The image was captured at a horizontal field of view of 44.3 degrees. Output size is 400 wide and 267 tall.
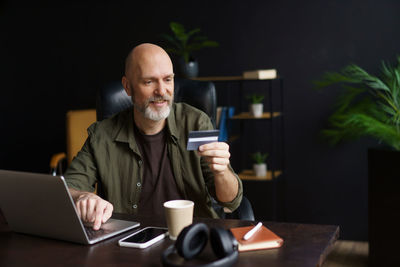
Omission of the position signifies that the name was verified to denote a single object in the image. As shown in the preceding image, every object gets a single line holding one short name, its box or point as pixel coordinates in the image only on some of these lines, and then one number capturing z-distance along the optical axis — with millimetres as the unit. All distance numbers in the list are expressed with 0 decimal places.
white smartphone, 1217
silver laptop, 1205
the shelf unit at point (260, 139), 3795
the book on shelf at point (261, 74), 3436
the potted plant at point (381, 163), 2904
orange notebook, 1156
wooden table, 1101
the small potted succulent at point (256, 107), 3510
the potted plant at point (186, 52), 3600
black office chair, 2199
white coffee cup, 1214
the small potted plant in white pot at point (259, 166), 3581
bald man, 1963
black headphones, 1012
